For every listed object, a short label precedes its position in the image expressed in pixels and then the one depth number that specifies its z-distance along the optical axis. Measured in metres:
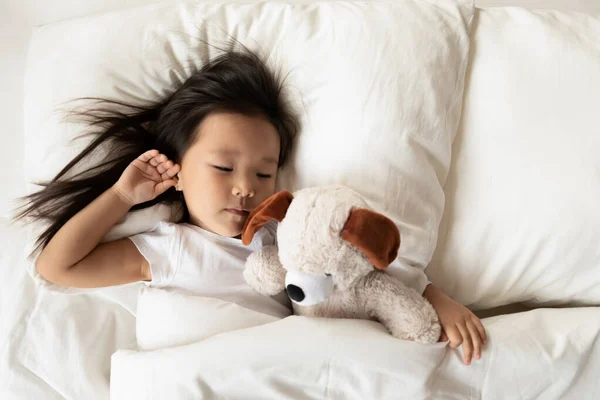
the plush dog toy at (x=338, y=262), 0.63
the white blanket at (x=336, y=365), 0.74
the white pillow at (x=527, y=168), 0.83
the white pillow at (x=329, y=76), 0.83
